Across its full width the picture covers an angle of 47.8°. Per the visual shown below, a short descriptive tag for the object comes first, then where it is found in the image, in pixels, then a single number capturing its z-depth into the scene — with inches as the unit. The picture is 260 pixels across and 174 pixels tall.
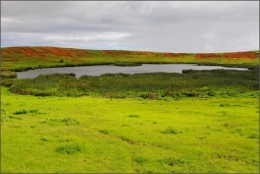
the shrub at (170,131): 742.5
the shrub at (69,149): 583.2
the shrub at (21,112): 991.5
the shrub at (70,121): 831.9
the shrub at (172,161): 541.3
